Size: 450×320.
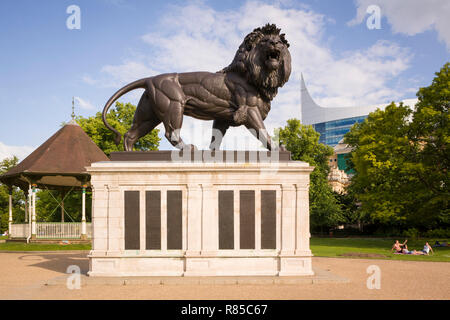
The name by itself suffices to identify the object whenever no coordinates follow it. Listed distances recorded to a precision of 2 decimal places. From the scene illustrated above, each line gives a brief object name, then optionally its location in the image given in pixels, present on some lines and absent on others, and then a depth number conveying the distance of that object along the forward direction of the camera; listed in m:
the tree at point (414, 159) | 27.12
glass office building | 138.12
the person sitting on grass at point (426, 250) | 22.36
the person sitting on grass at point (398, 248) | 23.79
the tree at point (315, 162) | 45.56
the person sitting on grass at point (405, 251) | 22.97
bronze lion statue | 13.21
